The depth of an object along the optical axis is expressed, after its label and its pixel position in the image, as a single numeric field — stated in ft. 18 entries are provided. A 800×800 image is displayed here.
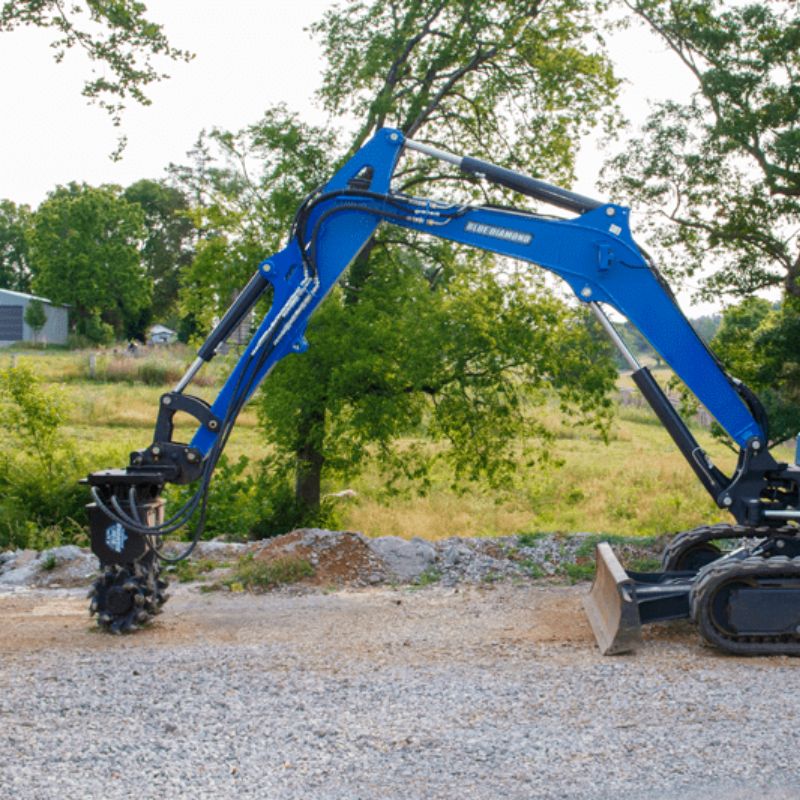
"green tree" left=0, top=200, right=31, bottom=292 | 250.37
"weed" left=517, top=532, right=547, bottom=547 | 37.99
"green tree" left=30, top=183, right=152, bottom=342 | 203.41
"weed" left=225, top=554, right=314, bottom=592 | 33.58
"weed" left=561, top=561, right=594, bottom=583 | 34.14
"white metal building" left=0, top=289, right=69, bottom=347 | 205.77
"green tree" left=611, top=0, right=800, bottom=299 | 50.67
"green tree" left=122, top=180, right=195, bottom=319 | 216.54
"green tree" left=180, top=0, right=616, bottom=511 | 51.01
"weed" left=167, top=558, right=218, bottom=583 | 34.88
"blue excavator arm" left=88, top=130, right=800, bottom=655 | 25.05
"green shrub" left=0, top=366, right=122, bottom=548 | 46.14
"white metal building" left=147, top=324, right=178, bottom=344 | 224.12
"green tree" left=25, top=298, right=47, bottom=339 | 202.28
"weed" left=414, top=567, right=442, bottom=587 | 34.37
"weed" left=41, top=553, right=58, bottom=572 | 36.27
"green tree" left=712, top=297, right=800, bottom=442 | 51.06
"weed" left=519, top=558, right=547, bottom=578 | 34.89
